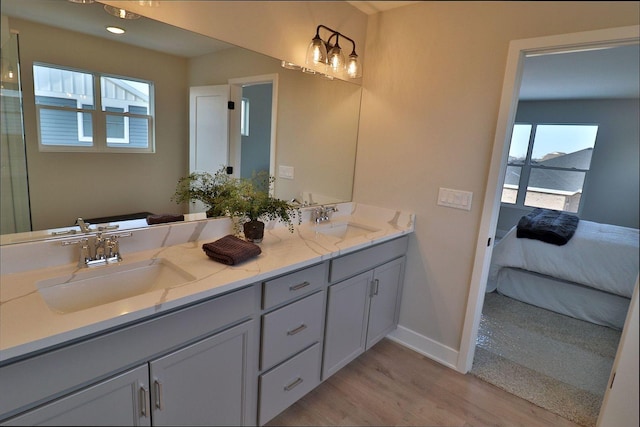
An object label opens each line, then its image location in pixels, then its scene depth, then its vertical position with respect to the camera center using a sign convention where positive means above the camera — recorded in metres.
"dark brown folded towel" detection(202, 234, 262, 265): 1.34 -0.42
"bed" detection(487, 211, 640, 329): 2.66 -0.82
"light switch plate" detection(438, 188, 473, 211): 1.98 -0.20
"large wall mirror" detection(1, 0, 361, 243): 1.16 +0.25
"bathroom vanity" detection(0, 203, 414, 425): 0.85 -0.62
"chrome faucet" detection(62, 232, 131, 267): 1.25 -0.43
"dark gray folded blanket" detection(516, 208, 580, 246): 2.93 -0.51
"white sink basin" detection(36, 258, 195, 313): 1.10 -0.52
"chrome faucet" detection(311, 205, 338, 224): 2.23 -0.40
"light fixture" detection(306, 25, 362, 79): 1.95 +0.59
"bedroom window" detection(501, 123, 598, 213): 4.36 +0.11
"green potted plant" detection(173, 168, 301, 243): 1.64 -0.26
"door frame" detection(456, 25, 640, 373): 1.51 +0.15
